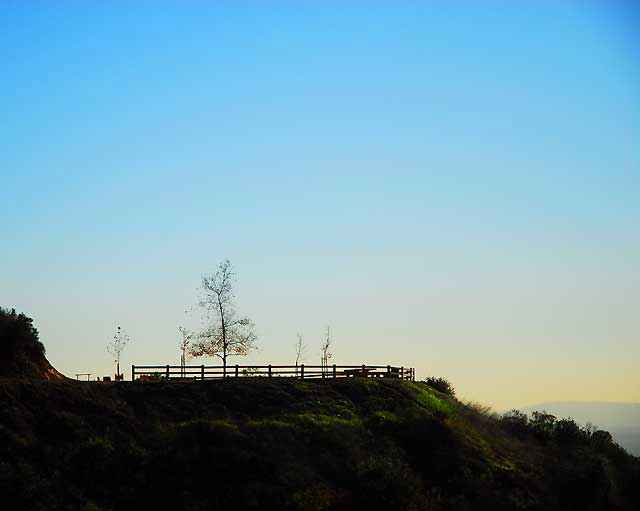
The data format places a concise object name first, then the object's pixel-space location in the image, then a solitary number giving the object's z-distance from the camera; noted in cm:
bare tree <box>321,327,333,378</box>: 9094
